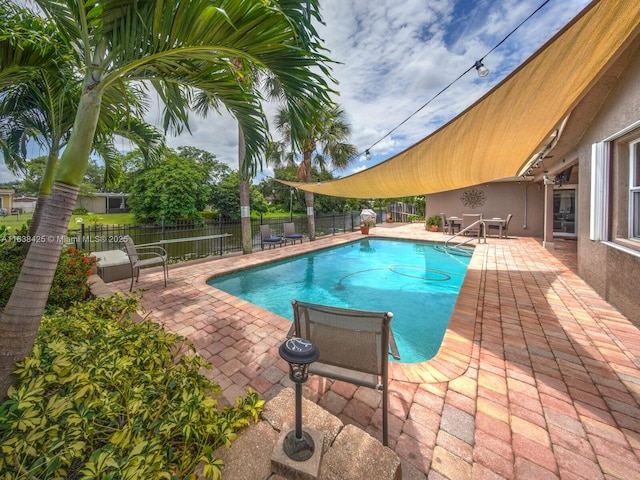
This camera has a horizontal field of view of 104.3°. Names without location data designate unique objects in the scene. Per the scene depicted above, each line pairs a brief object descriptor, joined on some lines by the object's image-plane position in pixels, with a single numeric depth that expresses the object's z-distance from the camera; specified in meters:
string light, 2.75
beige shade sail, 1.93
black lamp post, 1.00
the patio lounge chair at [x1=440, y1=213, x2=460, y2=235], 12.05
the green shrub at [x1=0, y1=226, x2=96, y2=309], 2.72
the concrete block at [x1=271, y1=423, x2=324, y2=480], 1.05
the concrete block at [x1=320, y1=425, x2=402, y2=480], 1.08
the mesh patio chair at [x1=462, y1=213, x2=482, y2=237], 11.76
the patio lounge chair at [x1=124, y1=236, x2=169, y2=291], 4.30
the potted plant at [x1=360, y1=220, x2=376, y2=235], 13.13
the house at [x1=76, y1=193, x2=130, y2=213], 30.47
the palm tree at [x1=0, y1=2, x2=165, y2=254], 2.64
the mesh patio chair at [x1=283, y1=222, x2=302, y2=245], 9.32
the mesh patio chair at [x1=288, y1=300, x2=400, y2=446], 1.54
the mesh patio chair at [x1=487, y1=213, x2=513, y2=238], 10.54
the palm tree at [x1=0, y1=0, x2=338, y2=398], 1.39
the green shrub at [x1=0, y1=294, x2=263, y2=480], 0.96
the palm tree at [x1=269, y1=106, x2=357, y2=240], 10.66
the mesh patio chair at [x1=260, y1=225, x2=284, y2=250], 8.51
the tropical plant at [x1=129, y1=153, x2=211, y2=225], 17.64
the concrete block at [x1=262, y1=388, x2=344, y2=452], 1.30
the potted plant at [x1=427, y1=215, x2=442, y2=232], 13.55
